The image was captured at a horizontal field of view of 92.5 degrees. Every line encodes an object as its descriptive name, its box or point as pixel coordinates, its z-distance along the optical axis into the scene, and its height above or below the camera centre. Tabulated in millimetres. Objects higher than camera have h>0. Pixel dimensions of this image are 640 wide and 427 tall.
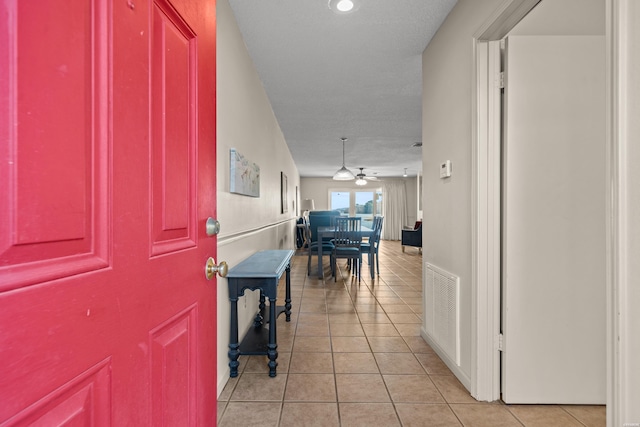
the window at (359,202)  11555 +360
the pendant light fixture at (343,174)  6289 +774
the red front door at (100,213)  410 -2
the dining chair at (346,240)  4605 -441
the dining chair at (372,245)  4707 -537
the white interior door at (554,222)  1607 -56
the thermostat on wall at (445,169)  2014 +285
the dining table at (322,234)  4695 -352
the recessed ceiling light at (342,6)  1834 +1258
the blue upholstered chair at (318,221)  6551 -205
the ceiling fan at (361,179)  8015 +857
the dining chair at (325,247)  4905 -597
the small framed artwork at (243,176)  2000 +266
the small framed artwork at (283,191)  4891 +343
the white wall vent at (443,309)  1921 -673
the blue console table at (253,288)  1881 -500
